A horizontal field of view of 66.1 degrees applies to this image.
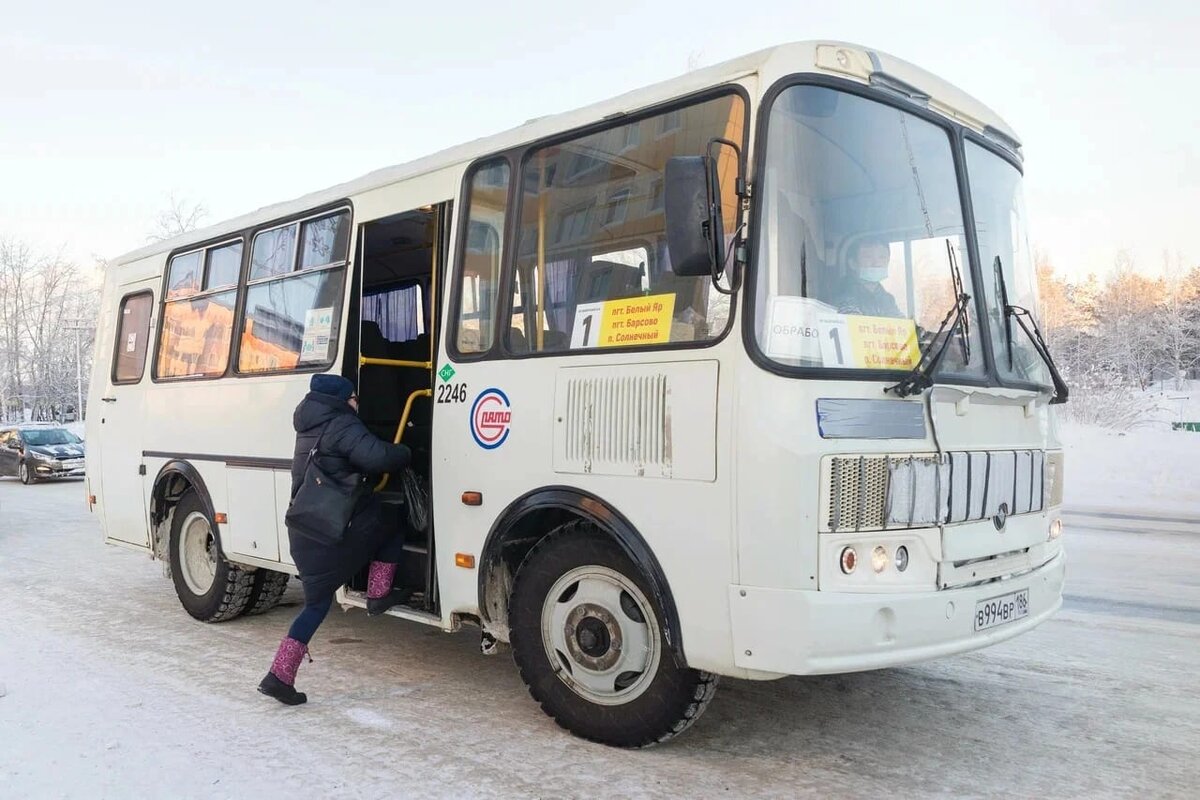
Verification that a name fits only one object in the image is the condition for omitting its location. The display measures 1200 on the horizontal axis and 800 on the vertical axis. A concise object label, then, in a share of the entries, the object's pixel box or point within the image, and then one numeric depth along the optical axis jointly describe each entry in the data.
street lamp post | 48.49
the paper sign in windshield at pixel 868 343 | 3.71
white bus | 3.63
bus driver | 3.81
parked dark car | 22.34
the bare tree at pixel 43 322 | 67.38
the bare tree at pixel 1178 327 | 51.83
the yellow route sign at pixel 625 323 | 4.05
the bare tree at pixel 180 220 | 42.19
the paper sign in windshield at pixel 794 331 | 3.64
